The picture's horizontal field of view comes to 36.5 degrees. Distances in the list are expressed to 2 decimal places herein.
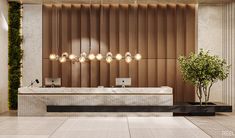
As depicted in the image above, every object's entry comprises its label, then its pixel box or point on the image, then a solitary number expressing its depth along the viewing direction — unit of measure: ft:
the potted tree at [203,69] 33.86
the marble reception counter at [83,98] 33.40
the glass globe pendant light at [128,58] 34.19
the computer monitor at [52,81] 35.65
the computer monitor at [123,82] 35.40
